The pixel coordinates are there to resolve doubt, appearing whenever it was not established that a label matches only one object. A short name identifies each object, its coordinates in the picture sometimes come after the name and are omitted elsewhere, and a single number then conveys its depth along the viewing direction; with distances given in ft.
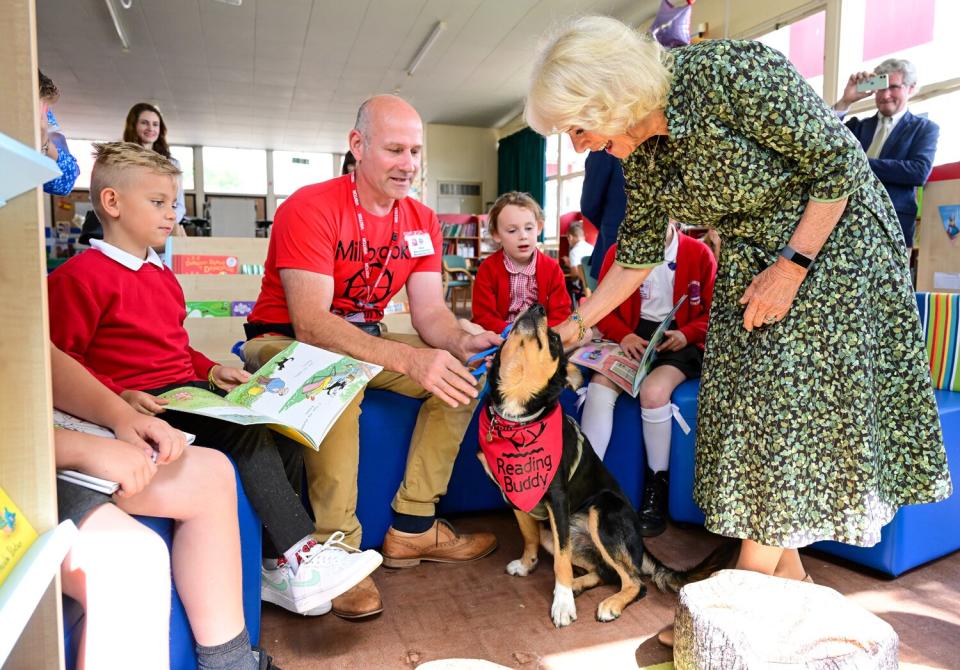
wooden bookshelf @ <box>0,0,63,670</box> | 2.32
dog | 5.49
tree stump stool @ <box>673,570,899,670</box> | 3.72
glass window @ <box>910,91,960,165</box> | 15.25
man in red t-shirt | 5.62
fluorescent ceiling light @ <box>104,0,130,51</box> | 22.53
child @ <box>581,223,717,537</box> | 7.27
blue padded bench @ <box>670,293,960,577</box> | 5.90
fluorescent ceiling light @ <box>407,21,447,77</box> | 25.18
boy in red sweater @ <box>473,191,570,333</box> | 9.29
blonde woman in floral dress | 4.06
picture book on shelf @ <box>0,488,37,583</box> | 2.20
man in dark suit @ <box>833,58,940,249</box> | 10.34
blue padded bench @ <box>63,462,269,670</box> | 3.05
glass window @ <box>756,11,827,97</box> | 18.57
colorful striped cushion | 6.76
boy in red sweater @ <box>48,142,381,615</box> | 4.49
